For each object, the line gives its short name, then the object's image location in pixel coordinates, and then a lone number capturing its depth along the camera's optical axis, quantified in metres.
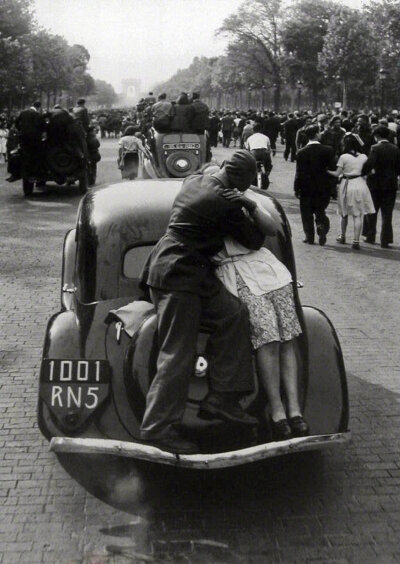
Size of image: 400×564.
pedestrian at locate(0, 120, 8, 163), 29.91
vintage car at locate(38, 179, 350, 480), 4.56
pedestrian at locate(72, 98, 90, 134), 21.01
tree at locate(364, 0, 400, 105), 47.66
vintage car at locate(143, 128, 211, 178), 17.50
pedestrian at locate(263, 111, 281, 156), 31.64
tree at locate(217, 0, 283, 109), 84.12
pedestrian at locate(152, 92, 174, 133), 17.58
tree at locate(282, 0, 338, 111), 76.69
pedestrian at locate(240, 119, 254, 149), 23.34
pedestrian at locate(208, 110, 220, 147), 37.22
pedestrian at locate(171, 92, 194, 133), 17.67
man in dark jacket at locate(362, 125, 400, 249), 12.88
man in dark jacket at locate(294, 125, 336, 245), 13.02
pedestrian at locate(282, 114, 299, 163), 29.89
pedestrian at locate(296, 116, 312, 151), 20.78
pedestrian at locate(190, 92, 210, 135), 17.77
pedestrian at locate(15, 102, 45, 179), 19.03
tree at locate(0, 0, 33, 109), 48.56
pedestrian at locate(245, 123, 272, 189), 18.61
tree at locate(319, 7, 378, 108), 60.12
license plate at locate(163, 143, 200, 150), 17.52
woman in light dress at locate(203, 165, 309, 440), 4.70
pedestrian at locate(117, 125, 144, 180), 18.59
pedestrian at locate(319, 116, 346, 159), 17.27
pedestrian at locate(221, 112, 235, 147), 38.00
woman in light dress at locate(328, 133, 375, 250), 12.84
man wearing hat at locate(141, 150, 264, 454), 4.57
